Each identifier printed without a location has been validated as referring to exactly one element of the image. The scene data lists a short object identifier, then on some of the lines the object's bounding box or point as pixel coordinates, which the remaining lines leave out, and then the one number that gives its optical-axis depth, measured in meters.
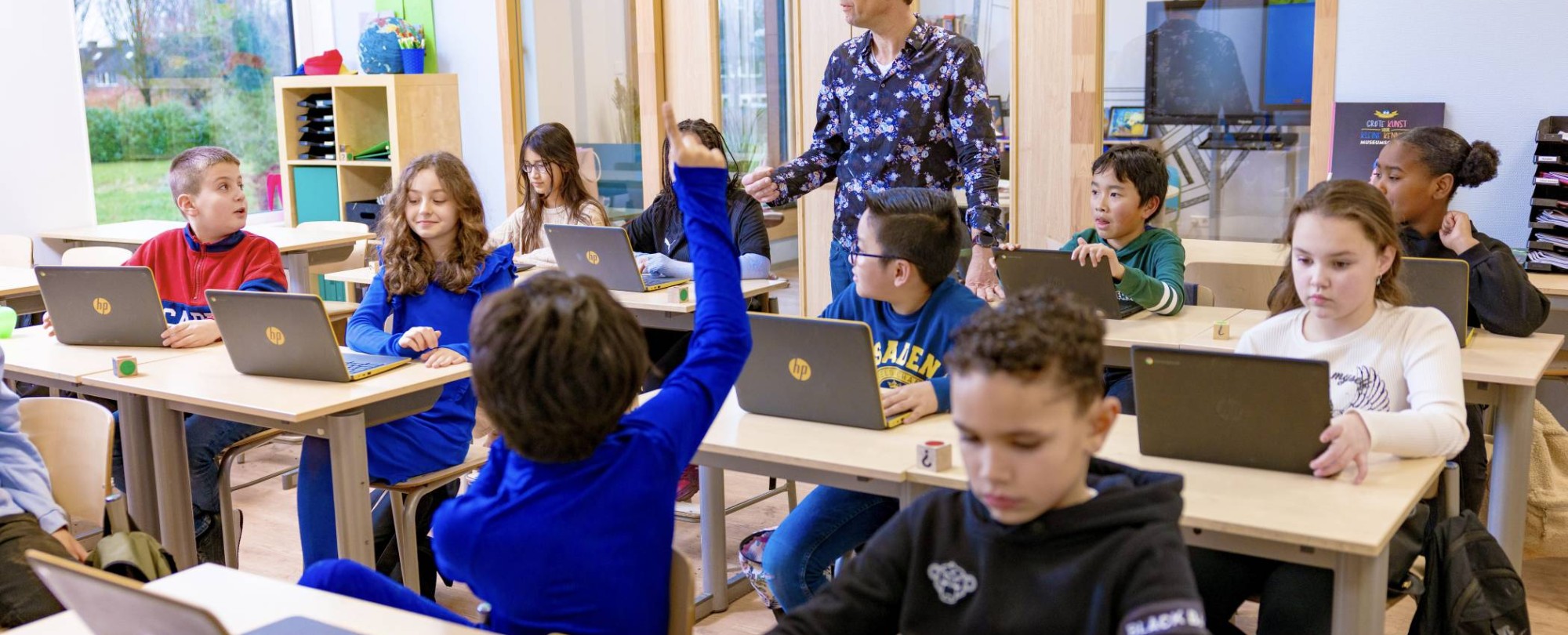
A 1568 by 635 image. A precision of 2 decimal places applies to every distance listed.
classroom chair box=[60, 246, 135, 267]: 4.25
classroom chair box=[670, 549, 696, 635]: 1.53
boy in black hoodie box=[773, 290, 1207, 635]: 1.25
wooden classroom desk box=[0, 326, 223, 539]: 2.80
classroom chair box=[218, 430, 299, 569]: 2.99
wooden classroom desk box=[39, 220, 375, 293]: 5.20
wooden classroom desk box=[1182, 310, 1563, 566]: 2.56
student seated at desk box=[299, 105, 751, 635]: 1.39
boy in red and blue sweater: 3.26
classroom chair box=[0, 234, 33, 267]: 4.92
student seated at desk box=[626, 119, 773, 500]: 3.90
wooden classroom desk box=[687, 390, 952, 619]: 2.02
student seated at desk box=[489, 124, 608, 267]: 4.21
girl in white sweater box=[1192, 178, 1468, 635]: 1.92
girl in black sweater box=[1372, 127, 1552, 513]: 2.88
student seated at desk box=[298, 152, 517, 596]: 2.87
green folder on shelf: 6.37
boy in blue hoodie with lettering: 2.35
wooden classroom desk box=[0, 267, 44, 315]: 4.12
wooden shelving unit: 6.24
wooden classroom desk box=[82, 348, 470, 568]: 2.51
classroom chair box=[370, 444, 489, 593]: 2.71
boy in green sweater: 3.24
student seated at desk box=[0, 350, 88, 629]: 2.02
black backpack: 1.95
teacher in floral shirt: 3.42
